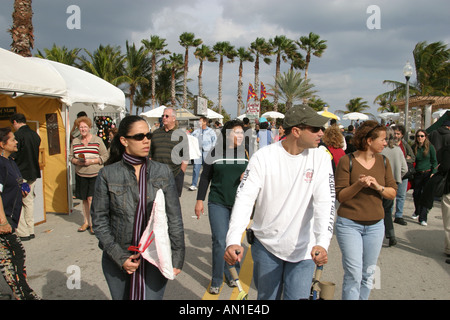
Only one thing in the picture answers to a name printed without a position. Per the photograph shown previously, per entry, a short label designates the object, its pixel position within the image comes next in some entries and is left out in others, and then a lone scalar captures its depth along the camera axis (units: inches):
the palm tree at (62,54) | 1536.4
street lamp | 621.9
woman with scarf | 95.0
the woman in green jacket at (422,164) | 286.7
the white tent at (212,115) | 1081.8
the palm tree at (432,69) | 1229.7
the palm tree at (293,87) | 1430.5
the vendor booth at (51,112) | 278.8
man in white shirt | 99.0
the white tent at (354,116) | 1153.5
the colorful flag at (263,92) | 1564.1
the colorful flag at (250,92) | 935.9
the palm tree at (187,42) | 1835.6
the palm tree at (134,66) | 1782.7
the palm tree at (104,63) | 1572.3
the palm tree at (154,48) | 1786.4
